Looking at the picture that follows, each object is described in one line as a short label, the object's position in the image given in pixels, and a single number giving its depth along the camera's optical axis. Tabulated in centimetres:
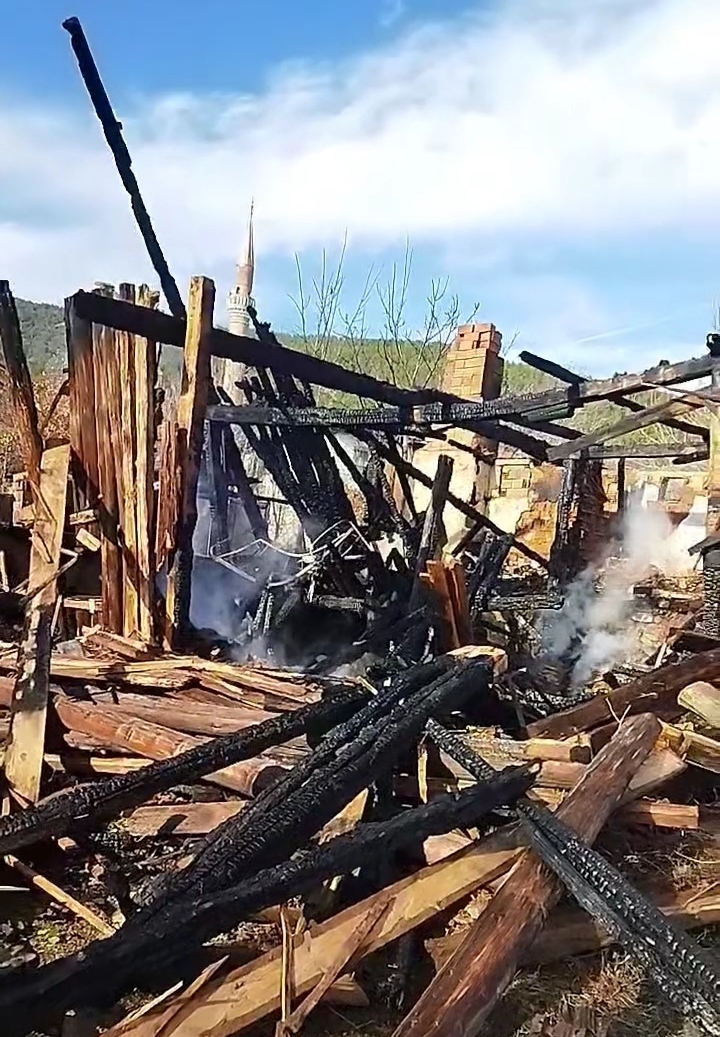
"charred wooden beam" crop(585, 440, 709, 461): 927
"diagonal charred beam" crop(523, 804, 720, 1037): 318
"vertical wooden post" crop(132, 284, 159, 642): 606
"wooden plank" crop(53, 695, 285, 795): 460
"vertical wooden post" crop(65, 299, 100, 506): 602
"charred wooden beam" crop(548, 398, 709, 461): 775
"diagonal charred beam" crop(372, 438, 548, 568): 908
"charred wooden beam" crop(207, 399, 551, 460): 760
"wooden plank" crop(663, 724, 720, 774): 523
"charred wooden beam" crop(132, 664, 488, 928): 348
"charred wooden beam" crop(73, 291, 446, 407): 574
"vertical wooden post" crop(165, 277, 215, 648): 608
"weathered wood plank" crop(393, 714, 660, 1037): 299
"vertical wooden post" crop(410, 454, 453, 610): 848
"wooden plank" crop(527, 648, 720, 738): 544
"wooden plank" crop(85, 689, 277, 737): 506
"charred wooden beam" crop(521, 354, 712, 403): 706
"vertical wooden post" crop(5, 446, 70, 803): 499
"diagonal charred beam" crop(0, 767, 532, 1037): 268
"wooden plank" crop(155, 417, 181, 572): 611
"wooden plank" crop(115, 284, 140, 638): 610
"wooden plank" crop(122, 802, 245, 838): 462
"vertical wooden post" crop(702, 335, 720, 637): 744
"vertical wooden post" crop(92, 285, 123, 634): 610
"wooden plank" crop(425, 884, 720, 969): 380
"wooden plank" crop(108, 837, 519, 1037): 305
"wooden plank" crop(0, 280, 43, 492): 584
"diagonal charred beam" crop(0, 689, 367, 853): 399
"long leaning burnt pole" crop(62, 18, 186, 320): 736
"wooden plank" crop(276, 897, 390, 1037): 319
